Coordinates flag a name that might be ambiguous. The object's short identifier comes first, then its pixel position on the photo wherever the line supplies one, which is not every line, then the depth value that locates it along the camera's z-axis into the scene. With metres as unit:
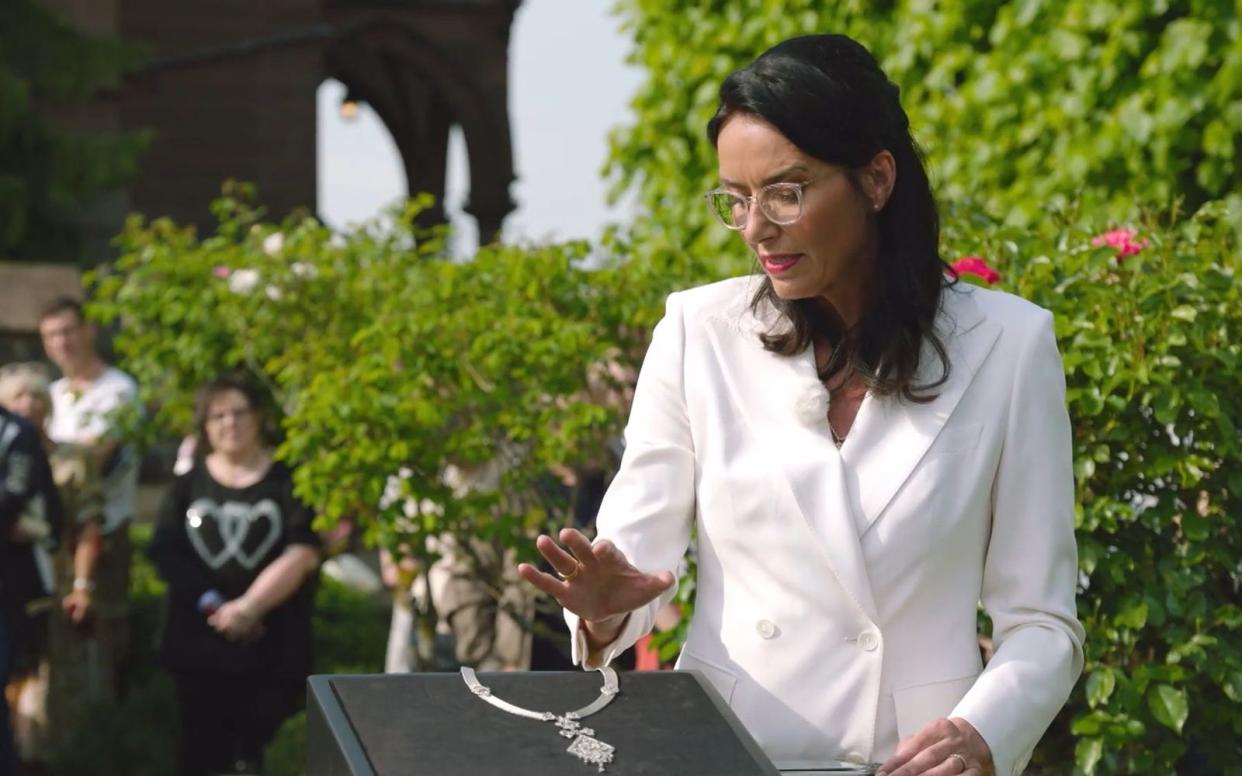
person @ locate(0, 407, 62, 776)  8.02
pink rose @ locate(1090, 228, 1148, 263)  4.97
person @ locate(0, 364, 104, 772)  9.16
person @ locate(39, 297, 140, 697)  9.49
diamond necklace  2.35
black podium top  2.31
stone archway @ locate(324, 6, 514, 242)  29.89
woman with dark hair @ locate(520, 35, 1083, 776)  2.77
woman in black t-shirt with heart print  8.10
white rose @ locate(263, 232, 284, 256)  8.98
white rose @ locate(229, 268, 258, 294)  8.80
